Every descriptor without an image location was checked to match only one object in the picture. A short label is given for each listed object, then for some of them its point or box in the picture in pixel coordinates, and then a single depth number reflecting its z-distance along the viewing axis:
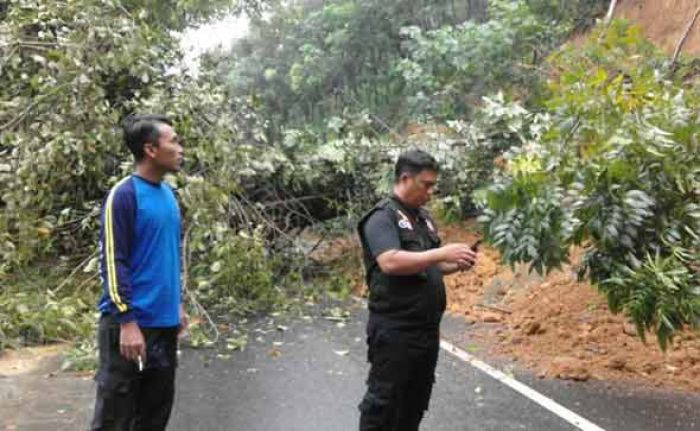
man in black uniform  3.30
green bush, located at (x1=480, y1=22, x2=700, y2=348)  4.38
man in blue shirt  3.16
